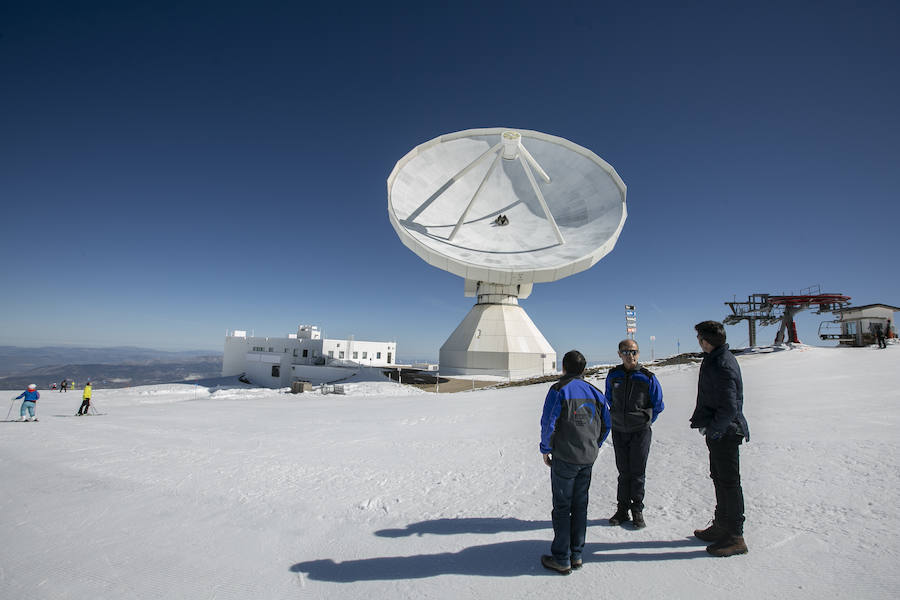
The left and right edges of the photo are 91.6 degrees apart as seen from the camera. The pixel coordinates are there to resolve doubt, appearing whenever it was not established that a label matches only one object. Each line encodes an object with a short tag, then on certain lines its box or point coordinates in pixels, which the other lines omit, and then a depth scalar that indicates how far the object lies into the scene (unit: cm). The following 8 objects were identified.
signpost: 1596
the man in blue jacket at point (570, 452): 302
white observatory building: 3206
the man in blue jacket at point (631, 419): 366
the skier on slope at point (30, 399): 1071
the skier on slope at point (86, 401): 1237
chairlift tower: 2781
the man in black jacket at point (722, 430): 313
